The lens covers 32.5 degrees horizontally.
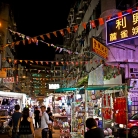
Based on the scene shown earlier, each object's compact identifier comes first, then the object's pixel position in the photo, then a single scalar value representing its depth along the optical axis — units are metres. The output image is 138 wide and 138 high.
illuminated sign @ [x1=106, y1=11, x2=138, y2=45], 12.28
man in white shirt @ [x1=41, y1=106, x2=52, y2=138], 10.37
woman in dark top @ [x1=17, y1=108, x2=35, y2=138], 7.63
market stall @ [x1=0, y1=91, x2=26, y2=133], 18.59
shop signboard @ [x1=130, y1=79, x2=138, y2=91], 18.62
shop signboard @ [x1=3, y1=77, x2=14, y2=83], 31.64
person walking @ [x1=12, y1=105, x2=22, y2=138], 10.27
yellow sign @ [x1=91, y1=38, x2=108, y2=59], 16.18
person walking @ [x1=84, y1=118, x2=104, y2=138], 5.57
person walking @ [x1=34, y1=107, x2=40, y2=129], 21.66
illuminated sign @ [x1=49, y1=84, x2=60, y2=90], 47.72
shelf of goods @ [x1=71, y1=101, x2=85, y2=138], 10.95
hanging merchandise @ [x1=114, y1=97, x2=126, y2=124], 8.67
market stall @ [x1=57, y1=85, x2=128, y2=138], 8.98
